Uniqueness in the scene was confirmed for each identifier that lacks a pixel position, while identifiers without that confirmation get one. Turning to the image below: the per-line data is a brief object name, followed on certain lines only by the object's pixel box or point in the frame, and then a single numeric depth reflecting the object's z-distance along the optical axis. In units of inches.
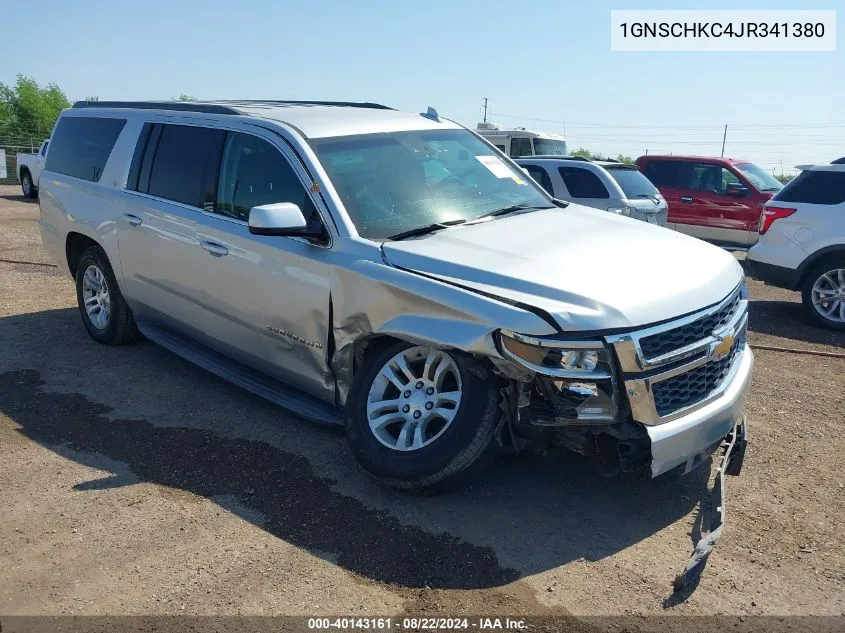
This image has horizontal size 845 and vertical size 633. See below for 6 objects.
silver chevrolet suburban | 137.4
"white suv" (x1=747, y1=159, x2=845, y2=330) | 328.2
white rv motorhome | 837.2
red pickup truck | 551.8
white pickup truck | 909.2
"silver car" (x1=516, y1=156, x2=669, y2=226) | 439.2
